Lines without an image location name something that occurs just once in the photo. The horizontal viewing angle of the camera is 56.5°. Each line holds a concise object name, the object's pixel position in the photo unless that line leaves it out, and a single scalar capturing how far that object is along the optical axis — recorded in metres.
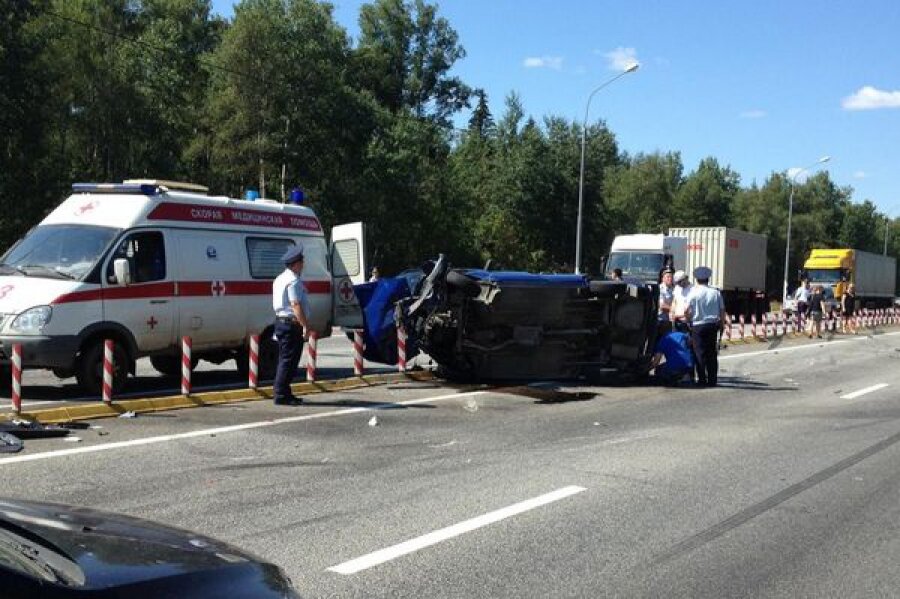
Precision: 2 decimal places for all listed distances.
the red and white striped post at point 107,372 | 9.27
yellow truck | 44.38
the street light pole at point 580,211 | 34.84
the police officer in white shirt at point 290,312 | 9.87
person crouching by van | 13.86
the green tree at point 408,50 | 63.78
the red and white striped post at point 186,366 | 10.08
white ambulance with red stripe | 9.66
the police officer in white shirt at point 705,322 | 13.37
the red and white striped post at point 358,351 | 12.59
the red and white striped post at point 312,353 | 11.67
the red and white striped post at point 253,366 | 10.88
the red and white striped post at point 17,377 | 8.70
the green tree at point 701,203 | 85.25
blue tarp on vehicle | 12.63
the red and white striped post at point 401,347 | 12.34
